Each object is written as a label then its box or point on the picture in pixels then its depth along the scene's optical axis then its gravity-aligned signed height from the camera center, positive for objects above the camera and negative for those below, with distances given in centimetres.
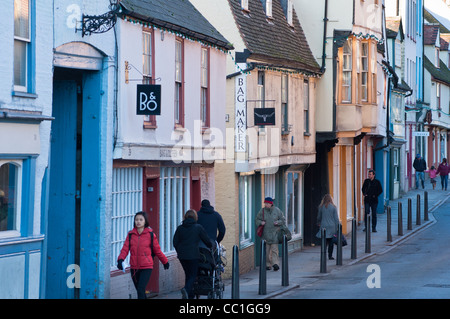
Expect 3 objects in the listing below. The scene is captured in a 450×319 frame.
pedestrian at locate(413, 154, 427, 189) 5044 +59
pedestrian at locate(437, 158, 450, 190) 5066 +16
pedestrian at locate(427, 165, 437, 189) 5155 +0
